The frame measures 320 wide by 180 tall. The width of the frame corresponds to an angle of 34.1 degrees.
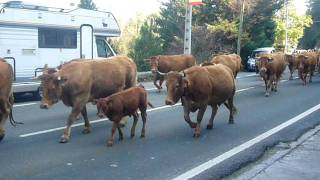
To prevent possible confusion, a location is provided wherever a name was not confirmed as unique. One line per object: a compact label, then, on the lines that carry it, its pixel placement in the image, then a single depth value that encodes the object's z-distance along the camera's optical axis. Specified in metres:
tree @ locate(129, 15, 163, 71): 43.47
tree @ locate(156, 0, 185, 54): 52.44
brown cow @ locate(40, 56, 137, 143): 9.51
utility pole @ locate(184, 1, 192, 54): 29.46
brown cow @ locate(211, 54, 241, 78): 19.39
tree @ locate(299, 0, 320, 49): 88.50
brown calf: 9.25
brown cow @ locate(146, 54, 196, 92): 20.78
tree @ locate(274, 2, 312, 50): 64.06
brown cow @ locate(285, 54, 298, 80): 26.05
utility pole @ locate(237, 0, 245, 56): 41.39
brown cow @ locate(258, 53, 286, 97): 19.75
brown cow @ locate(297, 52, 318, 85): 24.17
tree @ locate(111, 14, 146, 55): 62.45
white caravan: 17.06
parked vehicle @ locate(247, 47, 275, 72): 38.80
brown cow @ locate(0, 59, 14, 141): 9.62
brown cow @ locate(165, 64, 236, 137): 10.02
